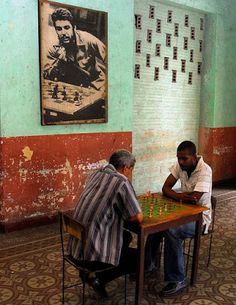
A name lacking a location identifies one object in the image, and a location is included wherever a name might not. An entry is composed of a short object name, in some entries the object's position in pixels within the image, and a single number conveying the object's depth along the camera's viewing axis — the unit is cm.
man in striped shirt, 261
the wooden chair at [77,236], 251
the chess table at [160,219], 274
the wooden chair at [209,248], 345
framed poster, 466
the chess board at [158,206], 293
